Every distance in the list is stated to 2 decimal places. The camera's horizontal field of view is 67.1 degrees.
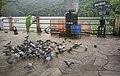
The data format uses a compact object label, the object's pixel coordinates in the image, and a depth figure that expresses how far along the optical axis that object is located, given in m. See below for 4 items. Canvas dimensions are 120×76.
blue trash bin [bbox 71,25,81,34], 3.76
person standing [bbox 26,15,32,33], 4.27
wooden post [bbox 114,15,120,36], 3.80
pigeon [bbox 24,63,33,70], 2.12
